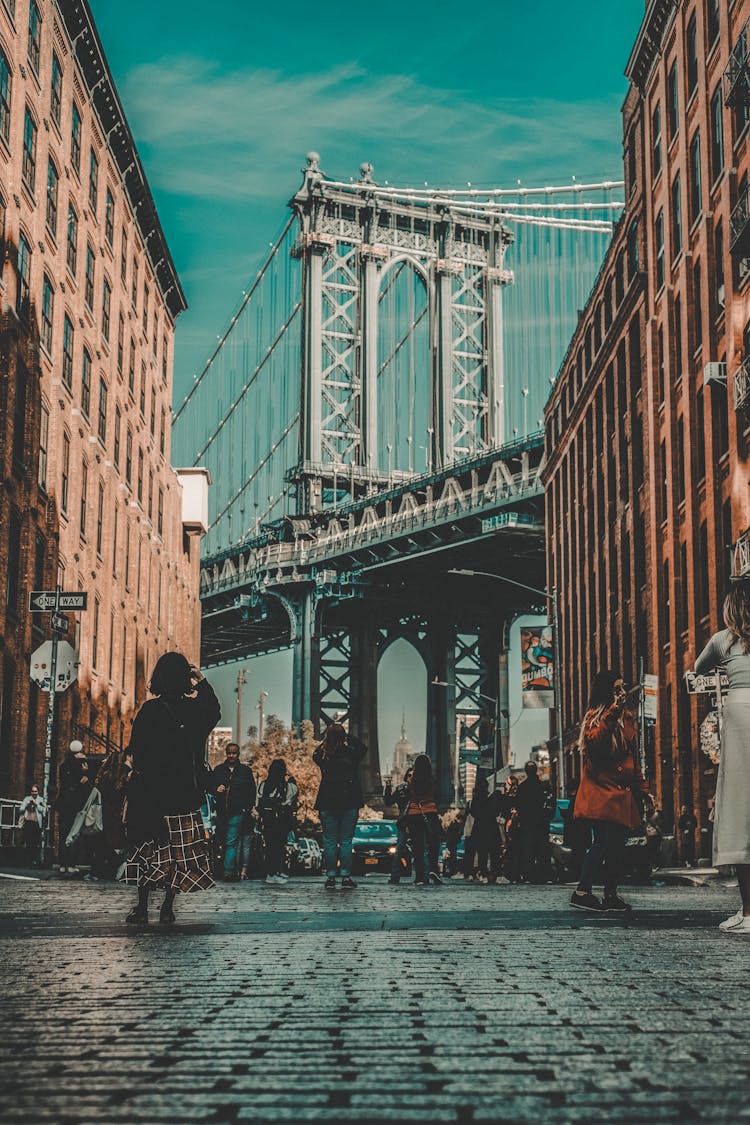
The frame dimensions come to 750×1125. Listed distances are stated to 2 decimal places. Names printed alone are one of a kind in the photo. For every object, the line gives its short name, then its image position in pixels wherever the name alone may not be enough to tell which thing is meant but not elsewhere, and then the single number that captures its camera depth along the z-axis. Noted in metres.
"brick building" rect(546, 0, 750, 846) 33.41
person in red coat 10.45
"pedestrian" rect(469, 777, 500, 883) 22.47
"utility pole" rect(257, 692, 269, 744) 94.71
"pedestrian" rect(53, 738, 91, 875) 20.02
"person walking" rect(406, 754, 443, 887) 18.08
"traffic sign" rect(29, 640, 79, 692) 24.63
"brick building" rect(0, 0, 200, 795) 34.94
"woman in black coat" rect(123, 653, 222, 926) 8.92
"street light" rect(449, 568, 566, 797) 40.74
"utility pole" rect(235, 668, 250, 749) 84.66
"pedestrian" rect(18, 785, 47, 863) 27.97
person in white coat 7.77
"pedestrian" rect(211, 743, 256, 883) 18.48
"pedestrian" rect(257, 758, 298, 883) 19.08
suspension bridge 79.88
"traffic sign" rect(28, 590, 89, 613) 24.62
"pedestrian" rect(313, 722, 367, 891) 15.08
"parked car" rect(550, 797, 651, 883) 21.67
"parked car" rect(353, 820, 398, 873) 32.31
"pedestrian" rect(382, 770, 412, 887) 18.50
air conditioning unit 33.34
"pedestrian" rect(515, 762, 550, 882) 20.42
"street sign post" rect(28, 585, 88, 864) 24.28
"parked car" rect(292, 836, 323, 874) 31.80
